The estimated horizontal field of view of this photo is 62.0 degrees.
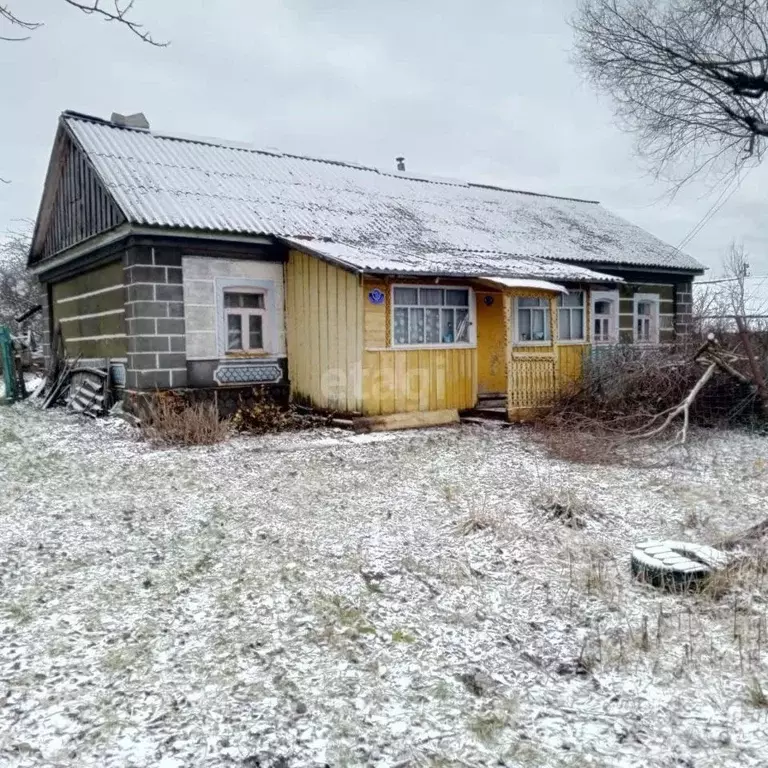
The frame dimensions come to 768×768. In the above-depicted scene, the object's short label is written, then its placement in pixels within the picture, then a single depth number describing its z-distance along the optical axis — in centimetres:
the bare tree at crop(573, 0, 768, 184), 1370
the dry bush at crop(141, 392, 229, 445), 920
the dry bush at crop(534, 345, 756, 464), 1000
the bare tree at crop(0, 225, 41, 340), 2756
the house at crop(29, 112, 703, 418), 1048
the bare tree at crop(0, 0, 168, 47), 394
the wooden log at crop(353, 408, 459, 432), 1033
